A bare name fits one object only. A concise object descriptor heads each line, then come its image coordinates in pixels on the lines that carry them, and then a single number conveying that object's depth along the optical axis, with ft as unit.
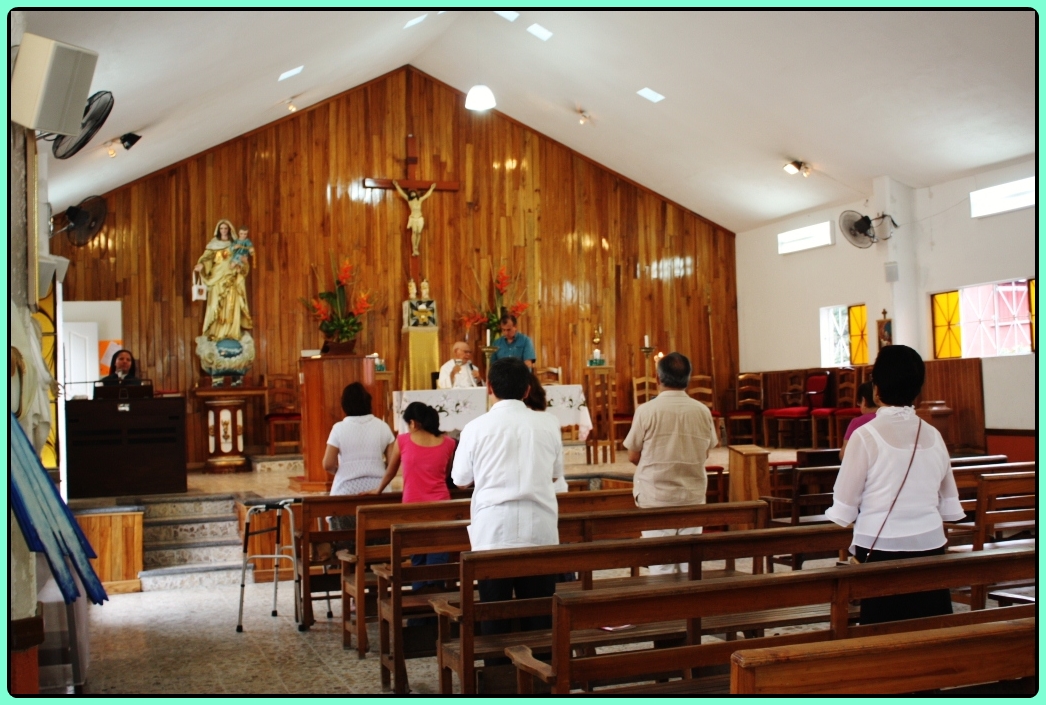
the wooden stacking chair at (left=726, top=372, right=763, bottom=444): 41.04
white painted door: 33.01
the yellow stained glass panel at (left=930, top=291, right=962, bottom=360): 34.71
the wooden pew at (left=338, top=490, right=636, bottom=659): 15.15
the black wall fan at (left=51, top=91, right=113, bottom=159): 18.39
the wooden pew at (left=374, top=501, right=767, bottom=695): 13.38
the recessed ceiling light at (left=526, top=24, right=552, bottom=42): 34.81
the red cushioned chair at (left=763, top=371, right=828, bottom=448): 37.78
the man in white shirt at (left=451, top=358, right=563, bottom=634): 11.28
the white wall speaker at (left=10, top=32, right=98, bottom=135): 9.80
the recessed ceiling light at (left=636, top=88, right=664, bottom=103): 36.11
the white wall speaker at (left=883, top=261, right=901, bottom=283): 35.94
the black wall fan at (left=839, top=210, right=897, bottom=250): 34.94
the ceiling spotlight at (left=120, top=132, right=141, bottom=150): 28.66
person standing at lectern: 26.96
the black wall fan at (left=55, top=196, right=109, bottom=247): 25.50
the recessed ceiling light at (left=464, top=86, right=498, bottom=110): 30.32
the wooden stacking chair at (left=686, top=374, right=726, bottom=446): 42.06
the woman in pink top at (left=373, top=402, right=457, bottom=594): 16.30
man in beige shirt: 14.60
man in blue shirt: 30.42
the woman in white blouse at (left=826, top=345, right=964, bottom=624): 9.46
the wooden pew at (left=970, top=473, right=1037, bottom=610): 16.41
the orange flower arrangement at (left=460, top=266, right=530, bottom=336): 40.75
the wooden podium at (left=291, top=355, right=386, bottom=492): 26.25
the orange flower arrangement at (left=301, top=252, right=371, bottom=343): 36.19
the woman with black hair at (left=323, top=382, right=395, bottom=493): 19.31
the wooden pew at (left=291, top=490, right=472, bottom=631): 17.62
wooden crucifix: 40.52
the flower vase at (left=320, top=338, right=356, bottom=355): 27.66
